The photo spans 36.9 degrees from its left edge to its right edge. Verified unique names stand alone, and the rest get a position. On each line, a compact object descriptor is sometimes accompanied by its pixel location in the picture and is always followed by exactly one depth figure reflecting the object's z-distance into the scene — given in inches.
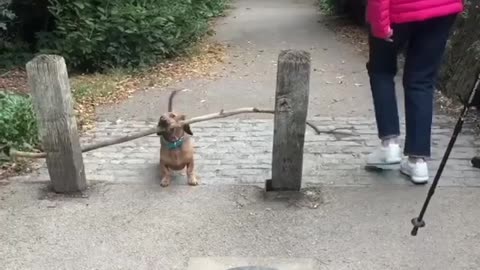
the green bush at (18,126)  204.4
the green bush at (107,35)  322.7
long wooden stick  177.9
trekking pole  132.7
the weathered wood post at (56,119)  167.6
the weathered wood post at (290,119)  166.4
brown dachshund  178.7
